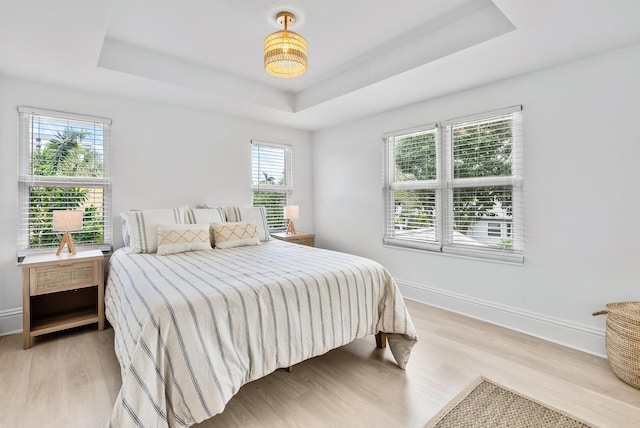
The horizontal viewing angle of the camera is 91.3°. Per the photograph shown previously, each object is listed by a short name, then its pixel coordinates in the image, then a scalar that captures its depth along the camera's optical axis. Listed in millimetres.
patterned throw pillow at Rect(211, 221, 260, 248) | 3166
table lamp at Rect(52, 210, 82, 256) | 2705
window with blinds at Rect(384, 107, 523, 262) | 2877
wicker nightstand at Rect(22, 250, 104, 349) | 2500
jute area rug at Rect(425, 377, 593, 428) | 1645
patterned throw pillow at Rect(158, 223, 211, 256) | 2848
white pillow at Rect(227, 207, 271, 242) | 3604
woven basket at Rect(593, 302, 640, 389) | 1945
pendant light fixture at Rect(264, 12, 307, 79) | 2143
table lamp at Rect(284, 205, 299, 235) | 4324
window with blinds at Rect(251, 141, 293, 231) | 4398
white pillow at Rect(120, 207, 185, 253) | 2887
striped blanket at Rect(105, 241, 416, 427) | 1392
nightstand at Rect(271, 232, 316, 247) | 4165
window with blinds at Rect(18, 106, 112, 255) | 2885
